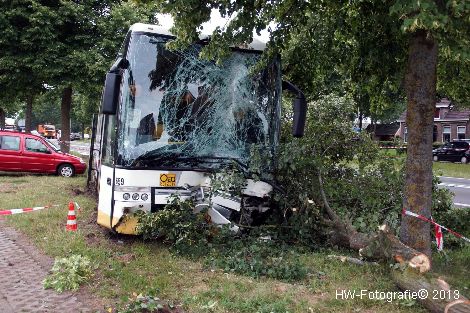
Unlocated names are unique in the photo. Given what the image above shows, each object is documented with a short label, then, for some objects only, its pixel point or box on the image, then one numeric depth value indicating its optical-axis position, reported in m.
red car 17.47
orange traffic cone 8.18
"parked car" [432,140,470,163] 36.25
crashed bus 6.54
